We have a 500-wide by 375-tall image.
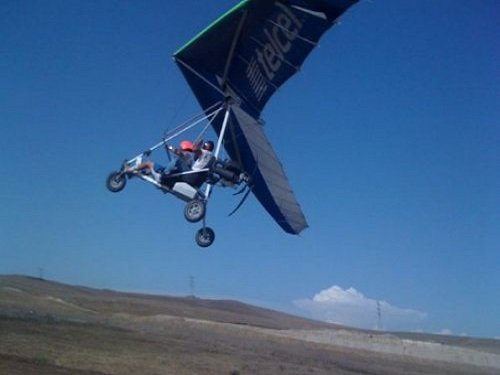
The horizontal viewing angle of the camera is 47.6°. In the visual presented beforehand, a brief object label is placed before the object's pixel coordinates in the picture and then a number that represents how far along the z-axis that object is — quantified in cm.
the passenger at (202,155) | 1358
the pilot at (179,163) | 1386
